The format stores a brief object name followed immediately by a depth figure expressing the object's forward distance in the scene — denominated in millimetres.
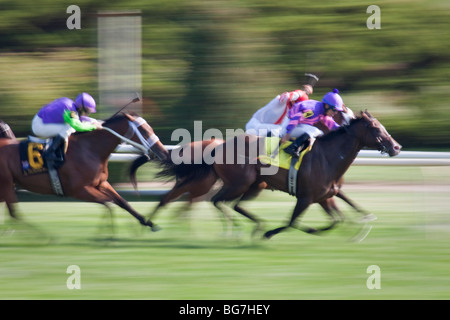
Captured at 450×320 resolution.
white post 23328
